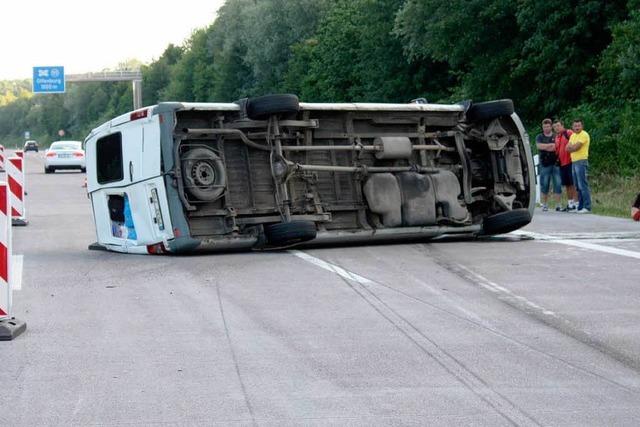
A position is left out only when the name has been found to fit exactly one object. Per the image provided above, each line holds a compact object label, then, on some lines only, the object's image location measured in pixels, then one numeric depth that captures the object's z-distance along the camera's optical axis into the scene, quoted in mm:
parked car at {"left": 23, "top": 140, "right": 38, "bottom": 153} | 118500
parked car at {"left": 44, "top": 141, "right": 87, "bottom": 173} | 51250
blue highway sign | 84750
